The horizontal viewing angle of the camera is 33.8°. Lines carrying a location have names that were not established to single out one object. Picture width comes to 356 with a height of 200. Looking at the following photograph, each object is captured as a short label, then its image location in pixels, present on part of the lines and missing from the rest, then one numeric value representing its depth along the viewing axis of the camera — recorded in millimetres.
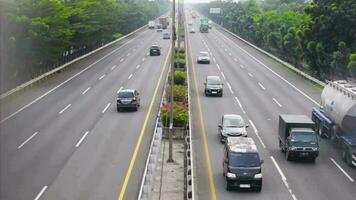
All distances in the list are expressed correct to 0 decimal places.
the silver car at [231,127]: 35156
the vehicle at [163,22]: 175000
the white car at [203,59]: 79625
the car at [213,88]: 52688
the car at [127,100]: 45219
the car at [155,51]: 89500
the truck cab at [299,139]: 31312
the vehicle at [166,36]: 125869
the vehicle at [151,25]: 181700
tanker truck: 31891
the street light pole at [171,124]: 32625
